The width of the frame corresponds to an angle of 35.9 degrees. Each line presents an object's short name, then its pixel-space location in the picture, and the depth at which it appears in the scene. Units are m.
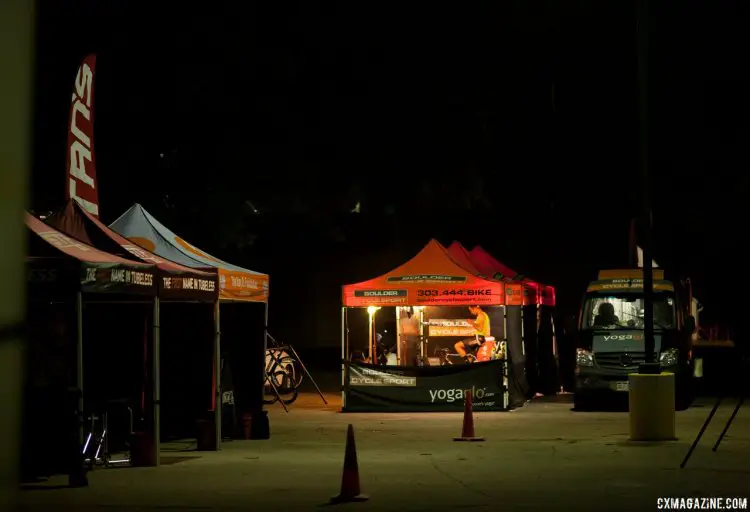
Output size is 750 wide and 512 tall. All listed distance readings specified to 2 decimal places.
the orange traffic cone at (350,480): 10.95
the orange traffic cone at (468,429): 17.33
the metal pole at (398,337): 27.30
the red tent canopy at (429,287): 23.53
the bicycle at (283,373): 27.05
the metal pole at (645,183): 16.12
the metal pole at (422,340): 27.69
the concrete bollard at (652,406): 16.03
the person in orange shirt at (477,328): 26.61
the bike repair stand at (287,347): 25.83
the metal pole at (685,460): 13.10
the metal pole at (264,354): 18.52
